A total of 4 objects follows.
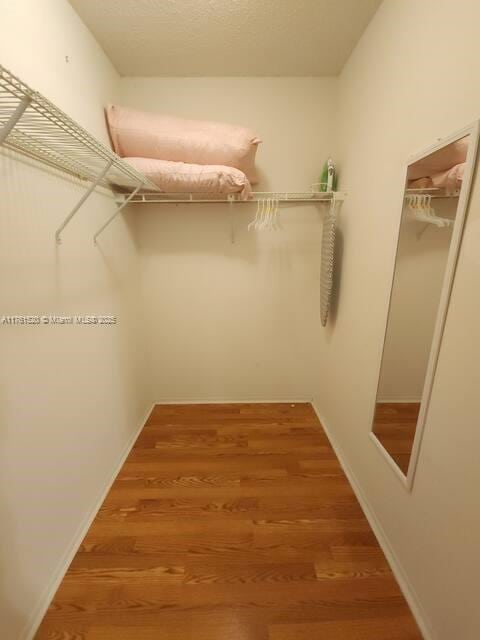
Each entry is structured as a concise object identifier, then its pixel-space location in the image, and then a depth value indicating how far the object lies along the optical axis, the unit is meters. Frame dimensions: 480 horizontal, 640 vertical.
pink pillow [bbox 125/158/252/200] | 1.64
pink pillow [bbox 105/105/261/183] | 1.60
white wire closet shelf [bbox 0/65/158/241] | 0.65
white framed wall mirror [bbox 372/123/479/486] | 0.87
